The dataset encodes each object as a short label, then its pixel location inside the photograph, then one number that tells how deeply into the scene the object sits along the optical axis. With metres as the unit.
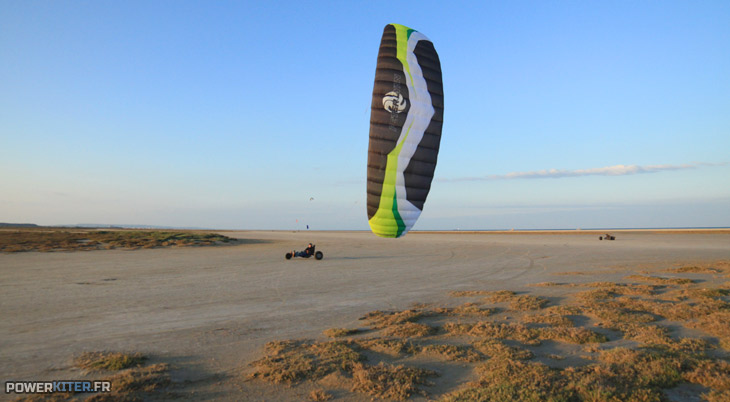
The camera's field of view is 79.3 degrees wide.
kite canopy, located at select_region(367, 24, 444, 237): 14.02
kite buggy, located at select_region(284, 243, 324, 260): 27.08
